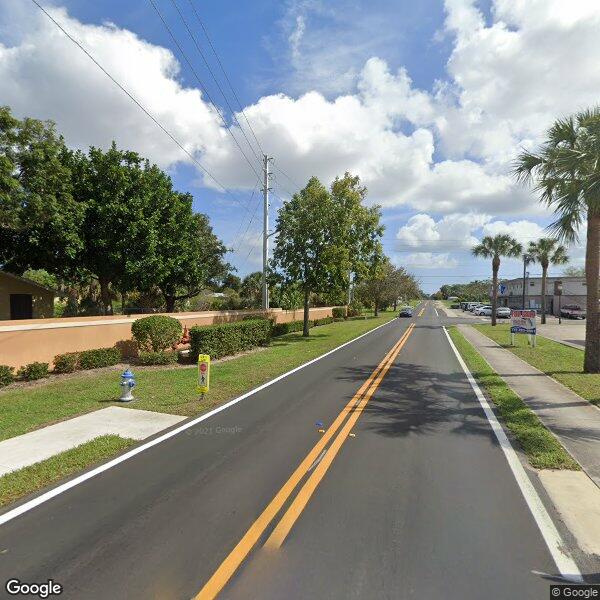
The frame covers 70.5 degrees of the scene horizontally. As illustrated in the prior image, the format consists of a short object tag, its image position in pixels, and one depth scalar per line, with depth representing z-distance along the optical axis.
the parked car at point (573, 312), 51.81
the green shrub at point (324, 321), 39.86
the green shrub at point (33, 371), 12.21
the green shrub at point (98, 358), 13.88
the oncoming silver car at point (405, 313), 54.26
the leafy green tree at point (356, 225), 26.28
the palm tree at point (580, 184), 11.95
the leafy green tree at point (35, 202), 15.38
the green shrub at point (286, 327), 28.18
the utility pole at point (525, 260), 42.14
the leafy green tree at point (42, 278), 36.96
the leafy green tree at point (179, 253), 23.27
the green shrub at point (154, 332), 16.30
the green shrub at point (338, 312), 51.38
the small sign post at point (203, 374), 9.58
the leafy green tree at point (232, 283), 58.78
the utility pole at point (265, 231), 26.16
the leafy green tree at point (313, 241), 25.69
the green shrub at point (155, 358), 15.00
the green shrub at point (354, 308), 57.68
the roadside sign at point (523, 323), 20.47
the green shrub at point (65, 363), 13.17
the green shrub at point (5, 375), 11.41
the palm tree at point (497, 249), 38.03
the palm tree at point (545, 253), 40.50
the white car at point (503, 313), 51.81
